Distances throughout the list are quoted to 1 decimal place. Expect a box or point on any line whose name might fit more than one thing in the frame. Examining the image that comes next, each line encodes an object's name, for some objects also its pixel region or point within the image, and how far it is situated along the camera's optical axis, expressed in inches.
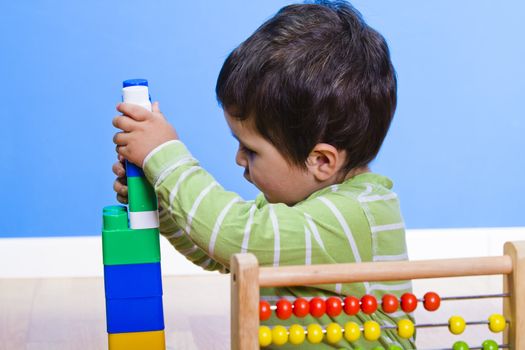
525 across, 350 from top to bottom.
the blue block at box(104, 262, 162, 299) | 59.1
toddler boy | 57.2
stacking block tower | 59.0
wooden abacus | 52.2
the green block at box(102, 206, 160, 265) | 58.9
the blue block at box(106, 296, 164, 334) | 59.2
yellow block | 59.3
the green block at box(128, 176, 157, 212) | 59.1
